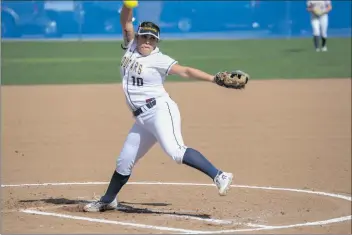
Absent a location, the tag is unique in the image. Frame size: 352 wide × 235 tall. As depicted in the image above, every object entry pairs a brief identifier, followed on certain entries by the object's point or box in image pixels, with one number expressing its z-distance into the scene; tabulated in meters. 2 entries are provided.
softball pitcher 16.08
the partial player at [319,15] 56.34
